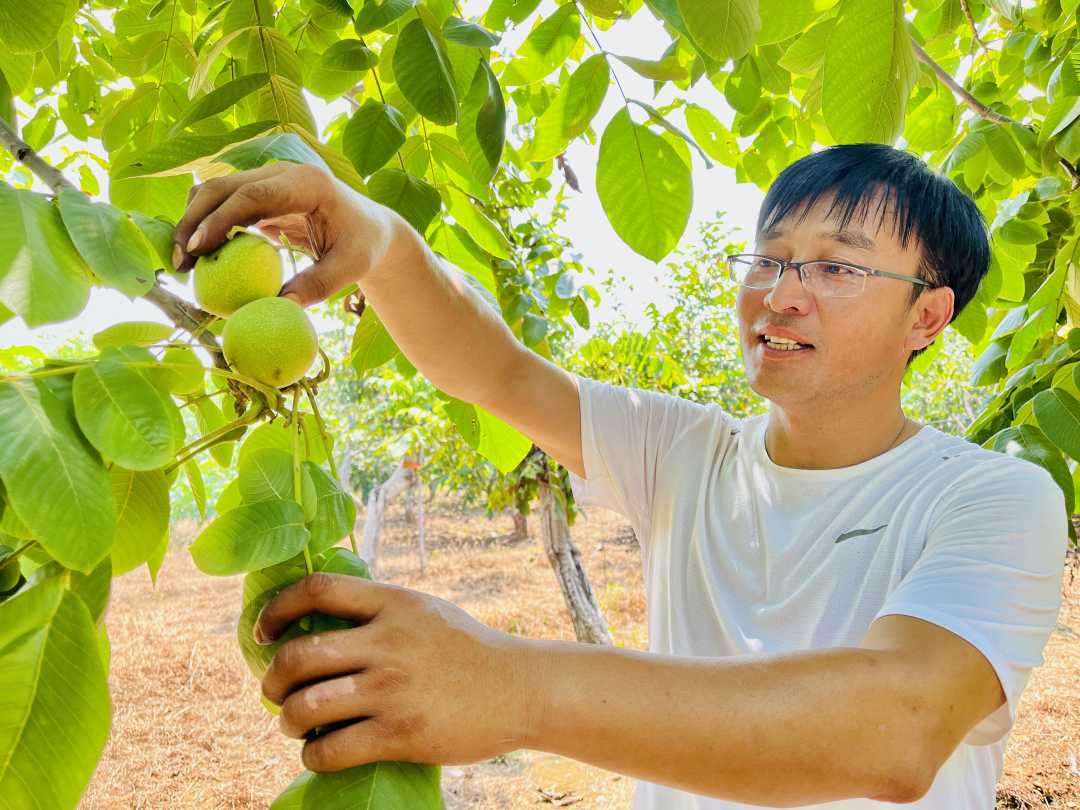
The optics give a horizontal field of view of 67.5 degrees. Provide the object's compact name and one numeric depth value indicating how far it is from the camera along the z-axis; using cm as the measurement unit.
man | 63
